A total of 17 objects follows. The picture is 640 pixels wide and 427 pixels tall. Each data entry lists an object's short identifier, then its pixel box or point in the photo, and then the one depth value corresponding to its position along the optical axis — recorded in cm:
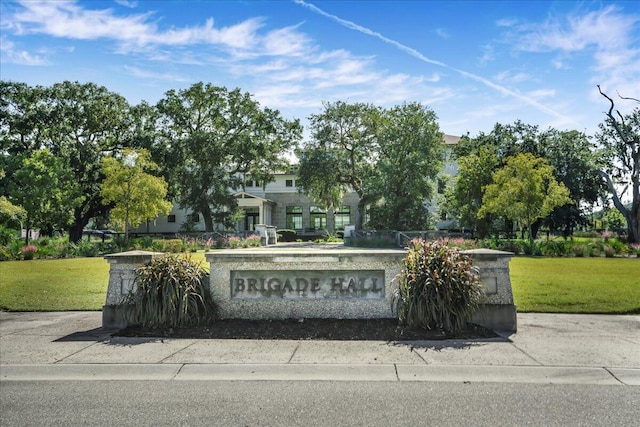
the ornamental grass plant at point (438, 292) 660
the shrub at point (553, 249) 2594
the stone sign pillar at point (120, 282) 727
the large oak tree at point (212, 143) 4225
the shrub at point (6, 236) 2617
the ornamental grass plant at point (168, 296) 698
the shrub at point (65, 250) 2542
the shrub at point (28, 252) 2366
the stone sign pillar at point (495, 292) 703
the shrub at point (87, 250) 2644
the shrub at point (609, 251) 2538
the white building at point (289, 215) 5656
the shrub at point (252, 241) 3509
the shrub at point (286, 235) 4921
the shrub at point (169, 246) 2746
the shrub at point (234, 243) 3400
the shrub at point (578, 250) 2561
